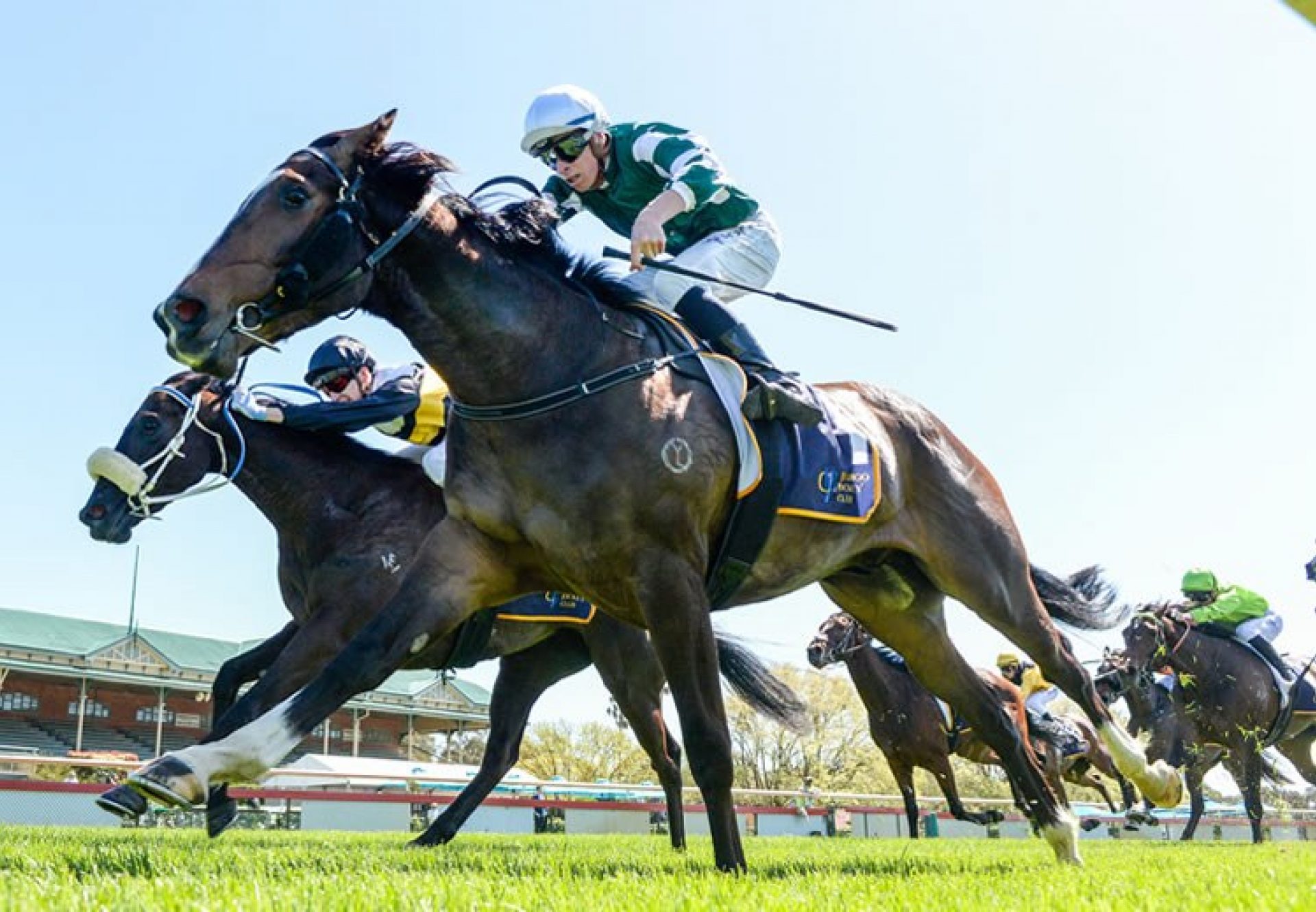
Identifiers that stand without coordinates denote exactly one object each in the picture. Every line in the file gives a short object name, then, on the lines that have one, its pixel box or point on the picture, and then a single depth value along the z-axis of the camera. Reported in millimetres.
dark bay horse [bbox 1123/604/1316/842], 13898
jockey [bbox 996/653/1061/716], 14852
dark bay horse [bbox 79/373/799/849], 6953
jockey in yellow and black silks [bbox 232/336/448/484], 7156
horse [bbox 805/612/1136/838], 13547
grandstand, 39594
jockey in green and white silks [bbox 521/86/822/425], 5223
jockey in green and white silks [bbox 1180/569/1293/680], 14461
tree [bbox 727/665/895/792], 46125
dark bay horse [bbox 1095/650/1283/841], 14727
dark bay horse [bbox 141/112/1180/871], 4336
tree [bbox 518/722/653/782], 49188
